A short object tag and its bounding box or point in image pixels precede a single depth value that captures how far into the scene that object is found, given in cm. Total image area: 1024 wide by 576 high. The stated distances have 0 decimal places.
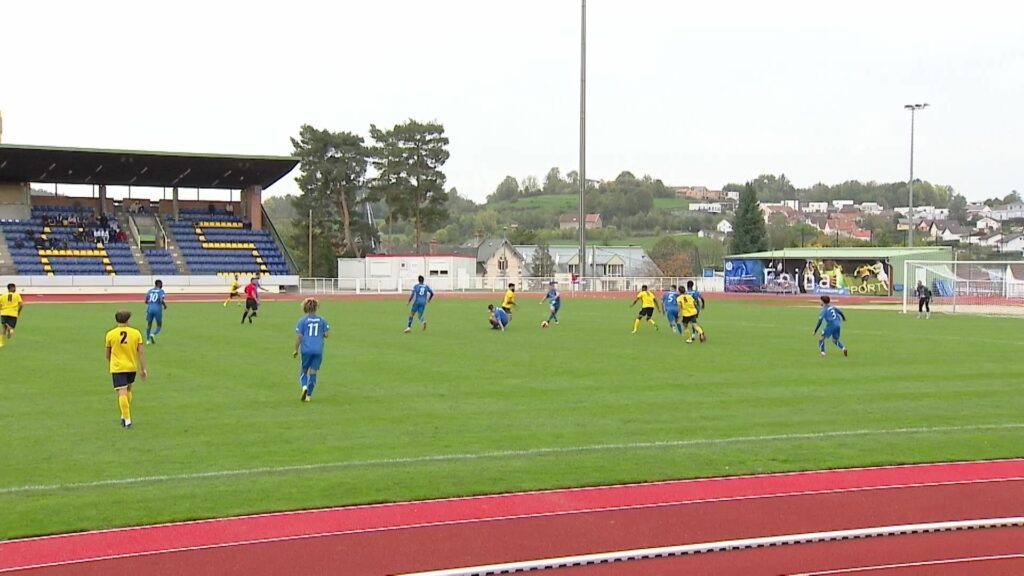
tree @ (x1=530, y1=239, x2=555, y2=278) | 10256
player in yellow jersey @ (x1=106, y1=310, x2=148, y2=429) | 1285
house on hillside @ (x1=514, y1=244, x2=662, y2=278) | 10879
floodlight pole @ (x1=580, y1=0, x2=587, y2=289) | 5638
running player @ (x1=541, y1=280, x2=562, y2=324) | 3147
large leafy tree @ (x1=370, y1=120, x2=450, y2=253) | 8494
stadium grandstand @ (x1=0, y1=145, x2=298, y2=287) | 6209
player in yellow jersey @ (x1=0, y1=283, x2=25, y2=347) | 2403
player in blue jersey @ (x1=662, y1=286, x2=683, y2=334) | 2798
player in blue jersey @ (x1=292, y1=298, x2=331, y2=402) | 1502
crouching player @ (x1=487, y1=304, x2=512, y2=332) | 2969
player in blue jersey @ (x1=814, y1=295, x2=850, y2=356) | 2195
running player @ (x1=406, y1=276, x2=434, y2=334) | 2883
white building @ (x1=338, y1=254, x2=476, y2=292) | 6950
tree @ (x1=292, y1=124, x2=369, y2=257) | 8638
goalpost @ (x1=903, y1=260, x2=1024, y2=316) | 4575
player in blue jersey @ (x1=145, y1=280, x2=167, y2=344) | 2486
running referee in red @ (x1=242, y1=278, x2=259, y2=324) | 3188
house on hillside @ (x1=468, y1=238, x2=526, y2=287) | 10481
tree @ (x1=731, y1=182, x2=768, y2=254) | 9856
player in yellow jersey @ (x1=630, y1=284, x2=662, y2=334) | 2853
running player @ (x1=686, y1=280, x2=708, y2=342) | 2589
